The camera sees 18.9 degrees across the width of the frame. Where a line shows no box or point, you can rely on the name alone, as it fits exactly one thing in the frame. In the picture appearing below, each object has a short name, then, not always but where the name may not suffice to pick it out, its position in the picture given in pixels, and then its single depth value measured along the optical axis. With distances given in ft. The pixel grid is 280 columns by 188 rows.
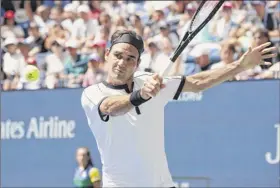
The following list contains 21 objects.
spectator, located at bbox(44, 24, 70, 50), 49.21
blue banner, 35.58
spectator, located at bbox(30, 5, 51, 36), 53.83
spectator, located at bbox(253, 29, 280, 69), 36.17
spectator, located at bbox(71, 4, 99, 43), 49.42
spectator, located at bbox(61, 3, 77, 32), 51.42
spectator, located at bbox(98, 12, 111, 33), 47.52
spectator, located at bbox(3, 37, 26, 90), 46.37
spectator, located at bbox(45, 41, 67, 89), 44.65
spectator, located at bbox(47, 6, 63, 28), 52.75
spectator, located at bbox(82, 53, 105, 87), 42.29
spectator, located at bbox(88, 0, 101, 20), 50.49
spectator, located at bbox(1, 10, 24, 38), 53.24
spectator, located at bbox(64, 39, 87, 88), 43.70
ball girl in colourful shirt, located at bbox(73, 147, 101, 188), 37.91
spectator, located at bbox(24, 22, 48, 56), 49.39
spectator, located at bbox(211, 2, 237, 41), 41.57
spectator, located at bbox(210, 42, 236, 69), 37.68
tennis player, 19.58
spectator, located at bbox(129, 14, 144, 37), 45.55
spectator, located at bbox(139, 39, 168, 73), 41.09
